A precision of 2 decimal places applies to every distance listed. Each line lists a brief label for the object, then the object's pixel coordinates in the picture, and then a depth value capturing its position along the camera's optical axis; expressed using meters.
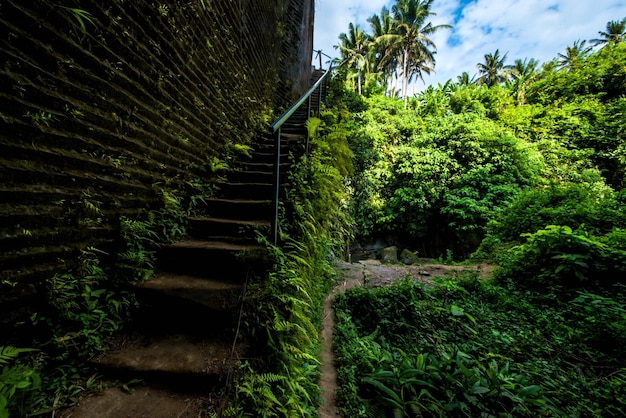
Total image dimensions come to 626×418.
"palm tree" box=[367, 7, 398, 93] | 21.98
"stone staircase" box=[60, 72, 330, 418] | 1.35
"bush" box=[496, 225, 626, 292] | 3.55
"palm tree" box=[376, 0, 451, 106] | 21.47
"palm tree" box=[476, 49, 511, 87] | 27.66
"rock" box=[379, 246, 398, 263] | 11.75
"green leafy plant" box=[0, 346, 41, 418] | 1.06
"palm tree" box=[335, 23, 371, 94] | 22.19
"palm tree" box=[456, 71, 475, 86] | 25.67
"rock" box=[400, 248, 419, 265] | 10.92
